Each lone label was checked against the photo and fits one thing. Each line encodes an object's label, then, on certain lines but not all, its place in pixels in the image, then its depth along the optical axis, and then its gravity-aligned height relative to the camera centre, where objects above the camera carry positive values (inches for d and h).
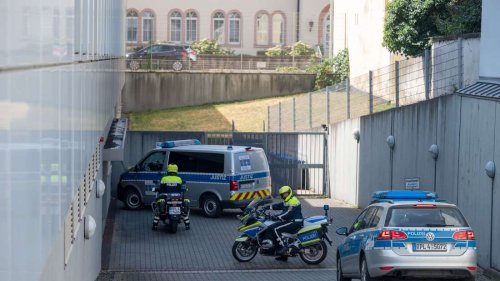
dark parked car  1998.0 +112.5
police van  1066.7 -68.3
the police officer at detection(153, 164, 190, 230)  947.3 -87.5
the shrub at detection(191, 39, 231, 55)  2159.2 +137.1
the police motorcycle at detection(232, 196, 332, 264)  763.4 -100.4
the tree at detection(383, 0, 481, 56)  1302.4 +120.7
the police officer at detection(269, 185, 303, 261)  754.4 -83.5
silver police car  551.2 -73.0
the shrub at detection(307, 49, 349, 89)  2003.0 +83.3
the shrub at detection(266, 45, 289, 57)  2222.2 +132.0
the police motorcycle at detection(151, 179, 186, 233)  946.7 -90.0
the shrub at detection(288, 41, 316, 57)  2186.3 +134.1
